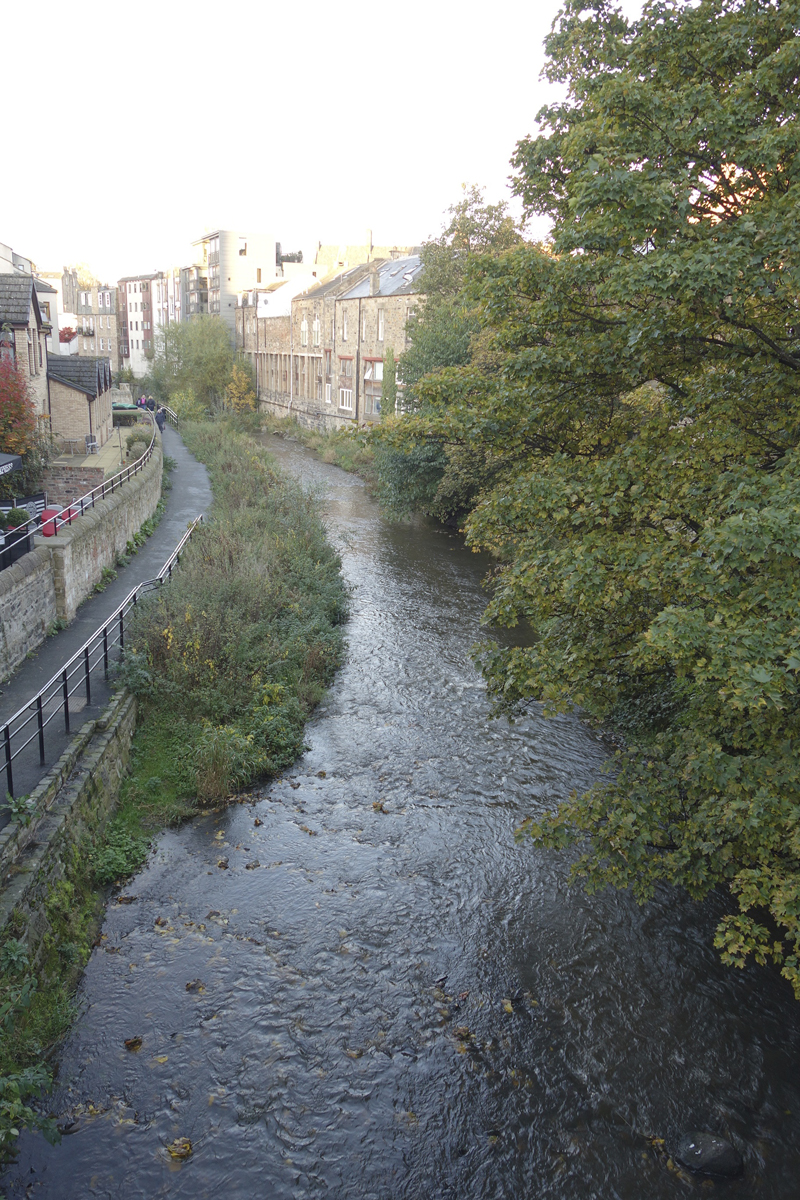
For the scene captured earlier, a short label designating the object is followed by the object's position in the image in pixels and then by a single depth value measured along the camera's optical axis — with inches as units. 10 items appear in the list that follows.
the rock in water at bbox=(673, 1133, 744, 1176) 258.8
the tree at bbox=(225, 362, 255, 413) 2359.7
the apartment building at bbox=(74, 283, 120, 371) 3673.7
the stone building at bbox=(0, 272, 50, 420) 892.0
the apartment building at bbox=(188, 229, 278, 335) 2928.2
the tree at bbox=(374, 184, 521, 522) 1008.2
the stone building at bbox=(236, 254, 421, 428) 1684.3
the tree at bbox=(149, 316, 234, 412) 2340.1
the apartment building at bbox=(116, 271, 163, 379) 3546.5
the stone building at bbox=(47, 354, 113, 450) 1152.2
